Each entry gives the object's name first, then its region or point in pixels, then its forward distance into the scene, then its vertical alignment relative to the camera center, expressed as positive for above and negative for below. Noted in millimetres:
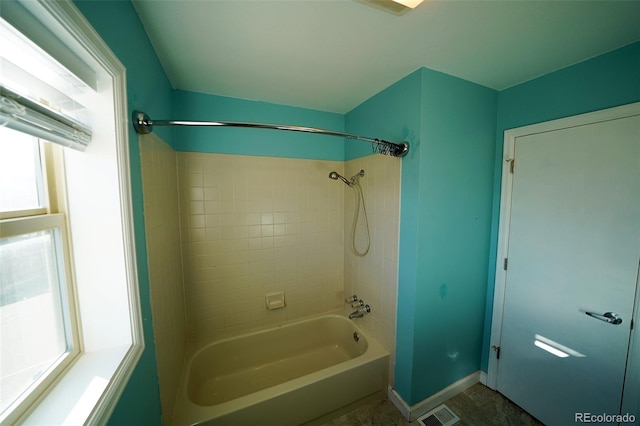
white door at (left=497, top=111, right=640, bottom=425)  1153 -458
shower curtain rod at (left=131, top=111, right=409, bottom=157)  920 +347
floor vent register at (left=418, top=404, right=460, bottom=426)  1461 -1583
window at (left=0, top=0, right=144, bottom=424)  553 -100
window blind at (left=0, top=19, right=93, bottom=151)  488 +308
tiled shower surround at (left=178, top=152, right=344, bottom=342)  1748 -397
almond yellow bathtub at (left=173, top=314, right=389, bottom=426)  1273 -1387
